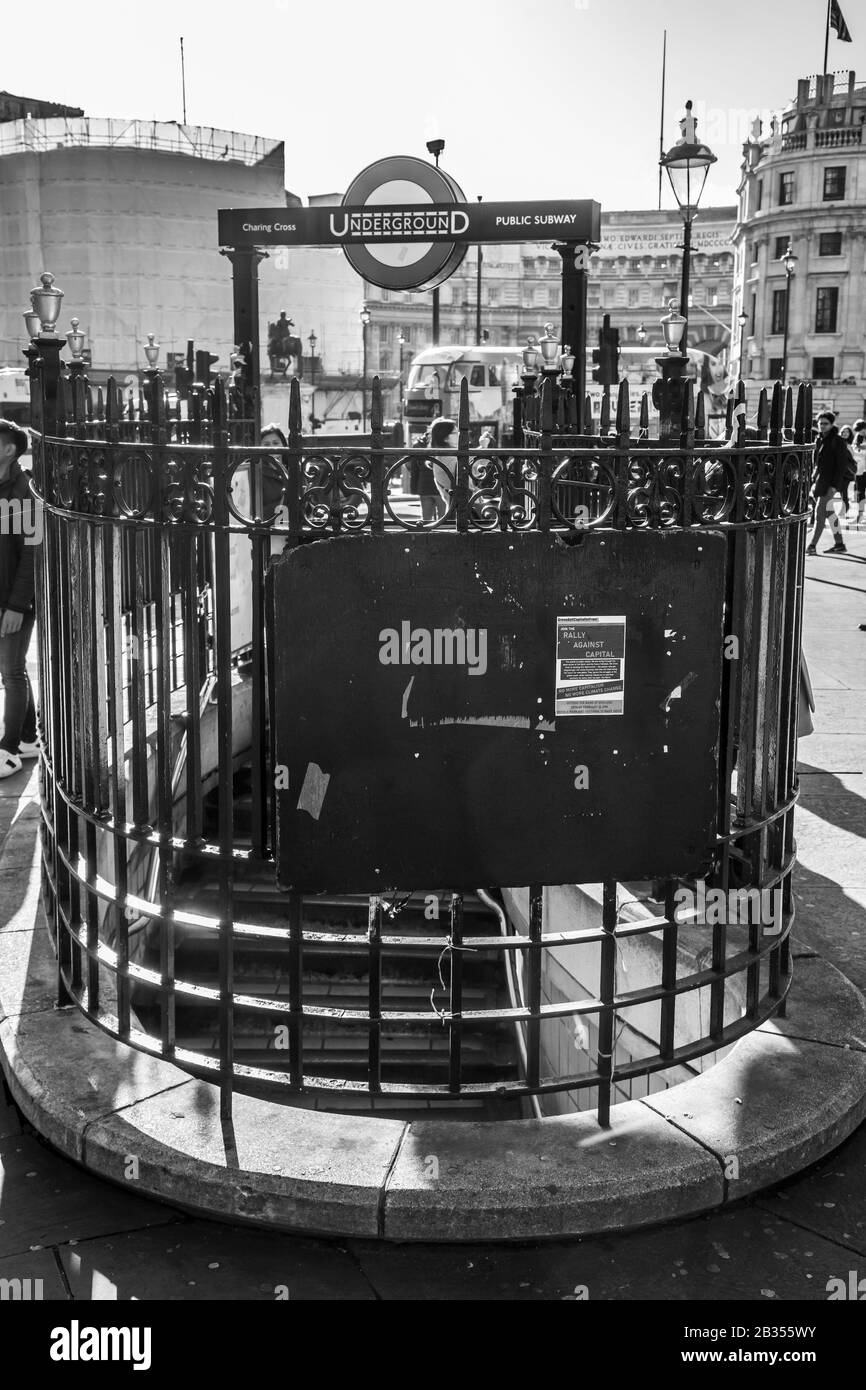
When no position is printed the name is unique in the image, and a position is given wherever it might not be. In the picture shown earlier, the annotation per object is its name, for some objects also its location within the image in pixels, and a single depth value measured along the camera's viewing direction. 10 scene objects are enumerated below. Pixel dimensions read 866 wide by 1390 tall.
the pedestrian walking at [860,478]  24.75
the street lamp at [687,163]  13.31
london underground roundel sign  8.54
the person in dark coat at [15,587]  7.82
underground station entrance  3.56
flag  62.66
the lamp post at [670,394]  4.64
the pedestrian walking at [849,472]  17.71
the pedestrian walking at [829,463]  17.39
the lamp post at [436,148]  32.09
